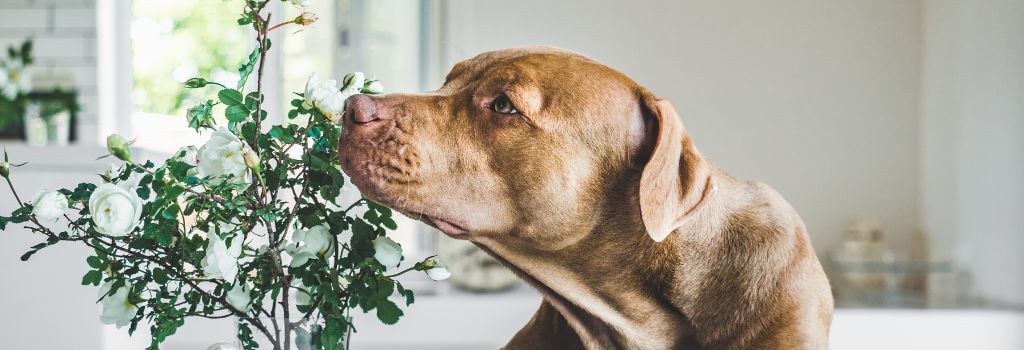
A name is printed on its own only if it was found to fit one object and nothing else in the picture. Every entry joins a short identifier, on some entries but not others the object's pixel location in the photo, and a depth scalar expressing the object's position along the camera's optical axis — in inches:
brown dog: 34.8
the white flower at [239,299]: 30.2
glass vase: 30.6
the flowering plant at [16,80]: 95.2
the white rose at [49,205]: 27.0
